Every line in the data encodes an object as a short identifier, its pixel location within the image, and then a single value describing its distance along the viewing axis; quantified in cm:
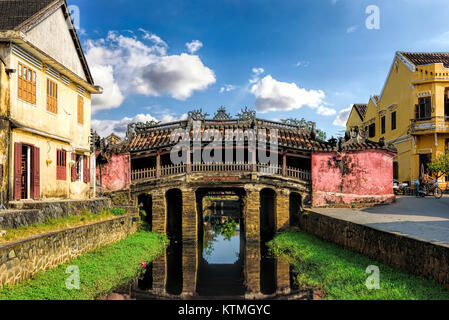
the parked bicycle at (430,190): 1973
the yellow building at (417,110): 2350
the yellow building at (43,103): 1121
